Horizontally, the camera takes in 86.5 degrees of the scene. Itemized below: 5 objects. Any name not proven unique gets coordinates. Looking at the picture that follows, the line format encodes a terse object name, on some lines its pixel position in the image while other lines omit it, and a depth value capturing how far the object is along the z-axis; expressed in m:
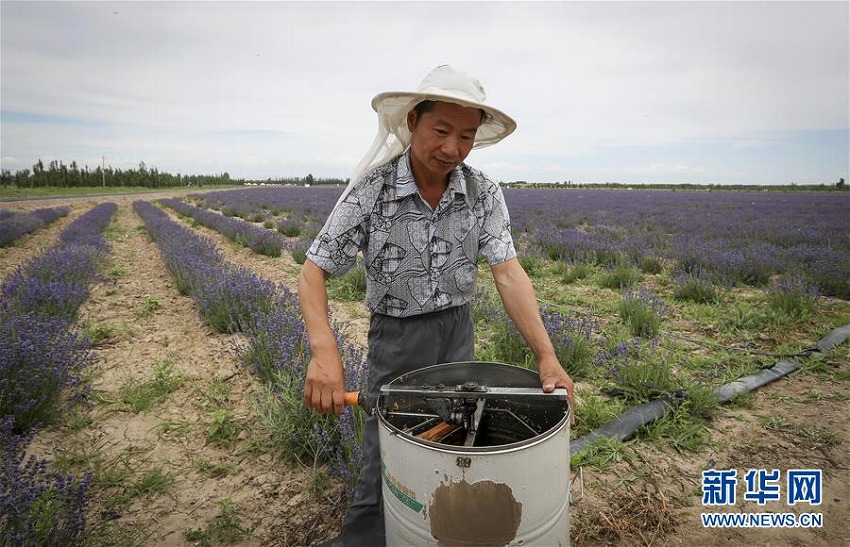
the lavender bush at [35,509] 1.45
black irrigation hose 2.44
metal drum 0.98
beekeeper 1.38
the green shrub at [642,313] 4.00
